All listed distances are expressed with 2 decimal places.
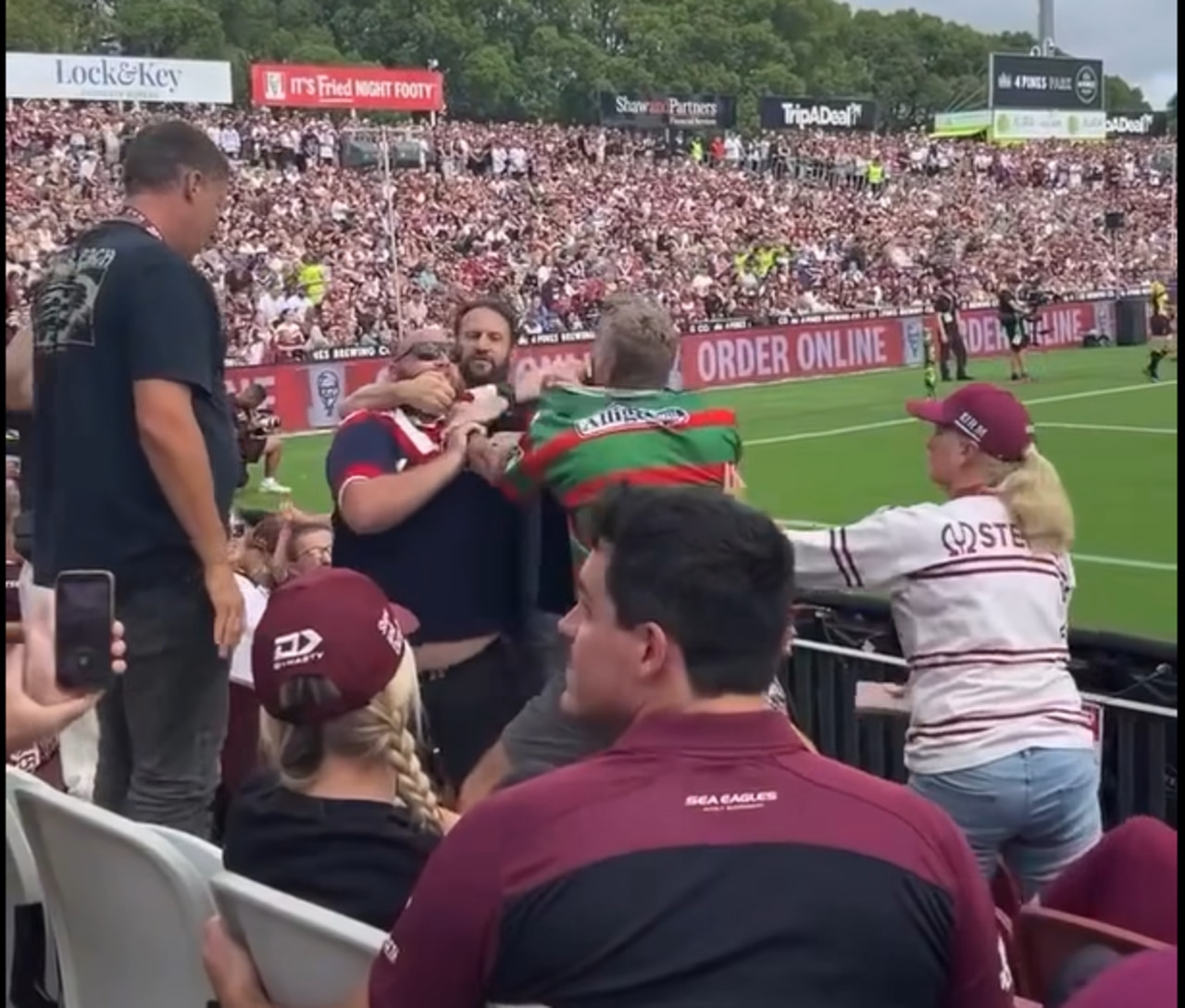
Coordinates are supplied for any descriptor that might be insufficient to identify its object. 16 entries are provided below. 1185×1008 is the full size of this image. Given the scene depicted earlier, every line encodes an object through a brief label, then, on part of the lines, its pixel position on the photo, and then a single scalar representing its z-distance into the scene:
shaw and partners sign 53.41
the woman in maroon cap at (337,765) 2.64
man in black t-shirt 3.87
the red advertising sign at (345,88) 37.22
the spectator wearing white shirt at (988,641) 4.02
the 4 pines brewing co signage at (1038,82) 56.38
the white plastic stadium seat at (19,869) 3.10
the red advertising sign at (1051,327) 31.09
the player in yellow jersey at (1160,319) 30.95
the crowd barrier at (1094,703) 5.35
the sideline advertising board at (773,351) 21.94
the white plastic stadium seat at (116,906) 2.75
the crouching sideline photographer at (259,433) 10.47
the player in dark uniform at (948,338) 26.31
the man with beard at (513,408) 4.48
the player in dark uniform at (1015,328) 25.97
